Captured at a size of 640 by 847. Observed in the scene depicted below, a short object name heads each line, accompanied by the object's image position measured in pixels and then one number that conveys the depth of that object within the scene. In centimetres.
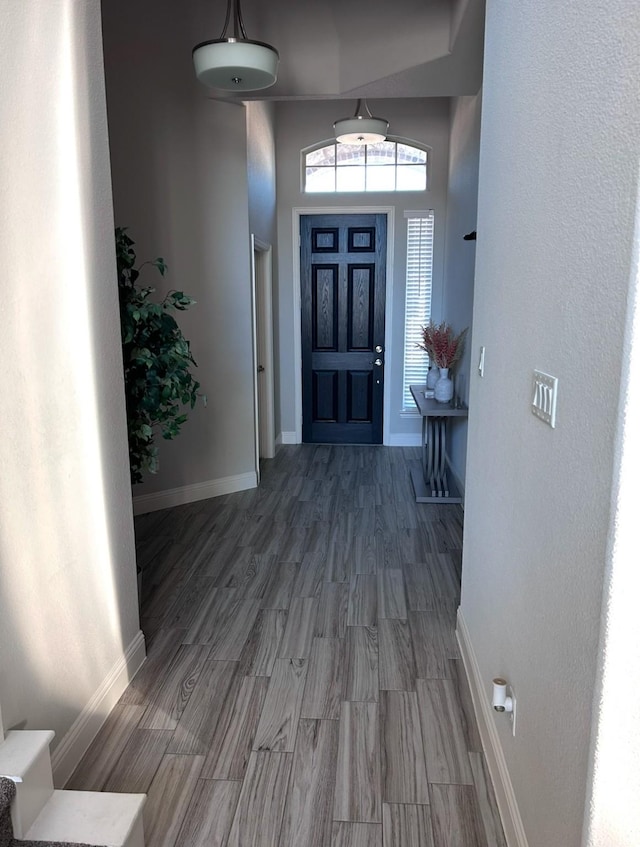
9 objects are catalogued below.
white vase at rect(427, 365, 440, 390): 489
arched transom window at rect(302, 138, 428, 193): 574
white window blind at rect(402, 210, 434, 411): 580
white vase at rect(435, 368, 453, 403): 468
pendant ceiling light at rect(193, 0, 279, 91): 289
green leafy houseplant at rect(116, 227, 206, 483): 271
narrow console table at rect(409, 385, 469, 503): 447
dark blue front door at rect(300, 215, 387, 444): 591
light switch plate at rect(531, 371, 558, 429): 135
